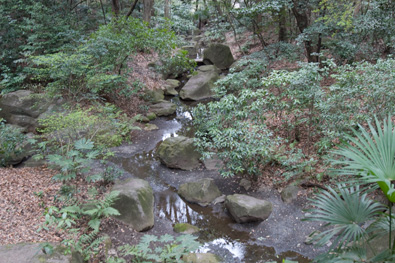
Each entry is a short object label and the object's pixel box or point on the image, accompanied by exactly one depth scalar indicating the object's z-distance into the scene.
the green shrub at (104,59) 7.97
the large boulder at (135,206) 5.39
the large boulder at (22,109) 9.10
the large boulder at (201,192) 6.53
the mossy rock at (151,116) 11.54
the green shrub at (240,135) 6.33
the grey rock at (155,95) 12.56
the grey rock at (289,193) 6.18
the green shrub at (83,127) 5.51
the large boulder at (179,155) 7.99
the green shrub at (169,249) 3.55
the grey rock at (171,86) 14.43
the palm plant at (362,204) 2.46
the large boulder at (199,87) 13.99
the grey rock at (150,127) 10.59
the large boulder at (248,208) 5.66
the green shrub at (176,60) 11.24
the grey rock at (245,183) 6.86
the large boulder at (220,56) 16.97
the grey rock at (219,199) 6.48
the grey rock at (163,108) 12.09
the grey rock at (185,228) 5.59
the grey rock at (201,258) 4.69
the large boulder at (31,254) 3.38
